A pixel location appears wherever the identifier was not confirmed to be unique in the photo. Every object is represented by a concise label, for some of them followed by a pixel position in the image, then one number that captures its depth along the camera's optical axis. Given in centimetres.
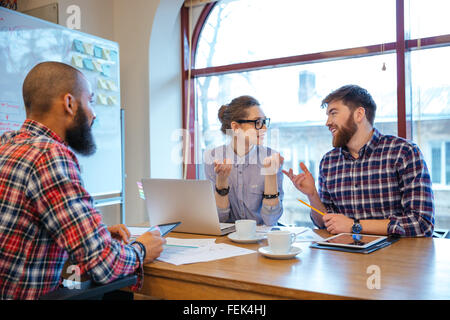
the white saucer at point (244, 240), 145
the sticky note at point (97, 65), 275
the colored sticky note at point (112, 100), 289
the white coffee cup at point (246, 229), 148
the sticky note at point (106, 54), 284
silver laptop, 158
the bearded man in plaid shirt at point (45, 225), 98
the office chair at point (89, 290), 90
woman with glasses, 194
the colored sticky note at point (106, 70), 283
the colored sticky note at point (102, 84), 280
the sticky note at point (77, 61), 259
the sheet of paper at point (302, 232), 149
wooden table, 92
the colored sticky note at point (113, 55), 290
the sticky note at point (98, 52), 276
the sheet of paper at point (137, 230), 166
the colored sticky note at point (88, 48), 269
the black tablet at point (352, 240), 131
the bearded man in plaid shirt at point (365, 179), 157
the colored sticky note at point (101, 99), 280
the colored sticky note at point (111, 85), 288
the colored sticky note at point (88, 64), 267
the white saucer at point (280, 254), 120
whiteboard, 221
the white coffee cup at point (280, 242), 123
